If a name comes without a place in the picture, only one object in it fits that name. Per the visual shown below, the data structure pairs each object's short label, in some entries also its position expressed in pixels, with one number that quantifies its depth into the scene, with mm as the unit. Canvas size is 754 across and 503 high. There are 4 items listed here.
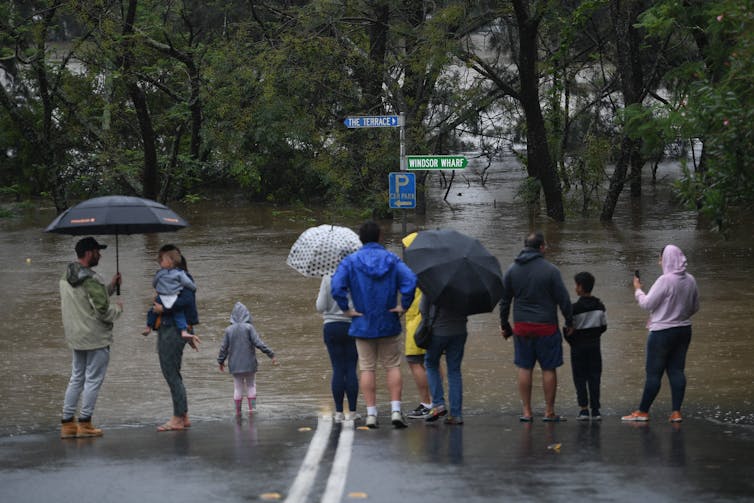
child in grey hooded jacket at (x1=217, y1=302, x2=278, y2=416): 20828
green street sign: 32906
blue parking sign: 33344
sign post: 33344
